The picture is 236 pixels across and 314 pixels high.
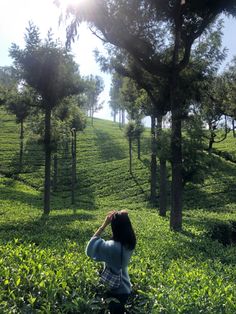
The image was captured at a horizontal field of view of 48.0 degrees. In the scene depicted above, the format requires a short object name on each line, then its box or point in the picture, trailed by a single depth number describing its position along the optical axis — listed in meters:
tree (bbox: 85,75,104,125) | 70.80
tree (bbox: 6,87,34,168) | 16.73
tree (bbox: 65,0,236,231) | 11.47
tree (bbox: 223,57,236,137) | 19.80
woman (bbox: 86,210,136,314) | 3.71
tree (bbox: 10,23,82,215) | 15.77
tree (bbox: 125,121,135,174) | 30.10
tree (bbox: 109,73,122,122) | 72.51
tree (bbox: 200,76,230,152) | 25.23
